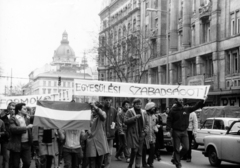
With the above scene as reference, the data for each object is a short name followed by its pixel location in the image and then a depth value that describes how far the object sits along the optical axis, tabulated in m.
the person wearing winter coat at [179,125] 12.03
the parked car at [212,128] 18.42
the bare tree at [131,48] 43.06
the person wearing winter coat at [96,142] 9.85
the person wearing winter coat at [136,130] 11.44
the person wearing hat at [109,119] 11.75
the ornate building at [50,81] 163.00
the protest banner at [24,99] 14.12
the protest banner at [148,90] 11.60
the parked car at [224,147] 12.02
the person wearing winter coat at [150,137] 12.38
